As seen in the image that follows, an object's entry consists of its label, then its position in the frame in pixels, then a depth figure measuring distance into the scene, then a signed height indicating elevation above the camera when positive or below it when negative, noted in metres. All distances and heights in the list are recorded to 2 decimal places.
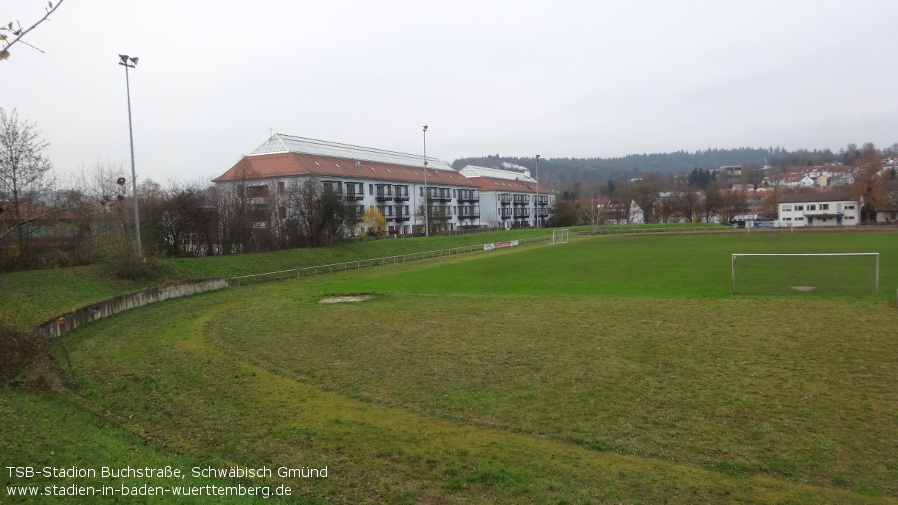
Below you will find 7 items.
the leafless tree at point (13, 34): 4.39 +1.63
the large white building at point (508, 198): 103.00 +4.97
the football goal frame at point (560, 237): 67.55 -1.87
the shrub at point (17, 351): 10.66 -2.20
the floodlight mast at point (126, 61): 26.64 +8.29
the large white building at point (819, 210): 97.12 +0.46
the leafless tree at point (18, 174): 24.69 +3.02
